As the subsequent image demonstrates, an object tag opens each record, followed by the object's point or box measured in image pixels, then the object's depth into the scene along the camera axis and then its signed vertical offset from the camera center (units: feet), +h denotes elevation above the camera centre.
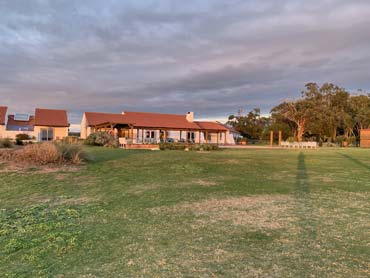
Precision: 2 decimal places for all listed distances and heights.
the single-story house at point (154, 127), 115.20 +4.25
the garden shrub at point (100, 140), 84.33 -0.68
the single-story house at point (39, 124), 115.55 +4.48
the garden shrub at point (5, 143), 46.56 -1.04
